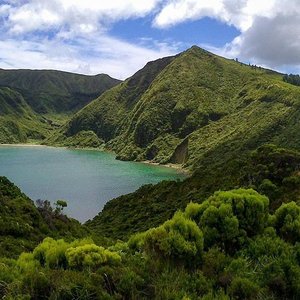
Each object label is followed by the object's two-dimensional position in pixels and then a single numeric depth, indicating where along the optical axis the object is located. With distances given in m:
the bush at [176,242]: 14.21
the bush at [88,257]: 13.03
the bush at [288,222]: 17.03
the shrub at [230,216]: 16.08
